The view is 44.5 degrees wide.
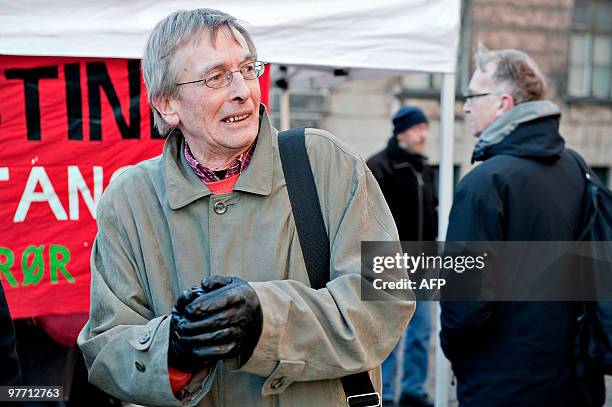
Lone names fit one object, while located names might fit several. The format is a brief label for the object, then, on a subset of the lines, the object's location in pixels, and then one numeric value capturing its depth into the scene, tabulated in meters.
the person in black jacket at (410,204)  5.05
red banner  2.80
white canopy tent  2.71
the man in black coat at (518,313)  2.77
